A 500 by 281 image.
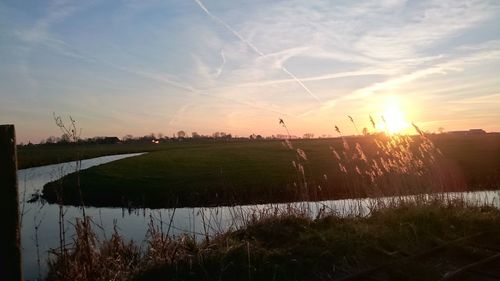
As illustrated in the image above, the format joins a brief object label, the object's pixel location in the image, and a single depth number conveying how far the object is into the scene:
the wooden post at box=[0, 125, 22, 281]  4.42
